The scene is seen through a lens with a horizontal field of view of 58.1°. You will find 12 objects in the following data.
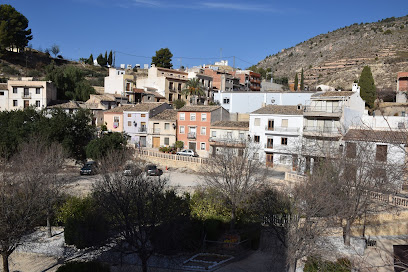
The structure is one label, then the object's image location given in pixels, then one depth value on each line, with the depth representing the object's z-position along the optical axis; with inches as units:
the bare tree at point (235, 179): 970.7
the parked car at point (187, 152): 1658.5
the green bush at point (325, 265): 615.2
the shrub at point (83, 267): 600.4
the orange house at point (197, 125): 1745.8
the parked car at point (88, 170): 1437.0
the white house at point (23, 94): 2123.5
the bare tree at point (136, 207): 641.0
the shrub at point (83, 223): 791.1
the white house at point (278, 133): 1512.1
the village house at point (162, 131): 1821.1
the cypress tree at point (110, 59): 3890.3
